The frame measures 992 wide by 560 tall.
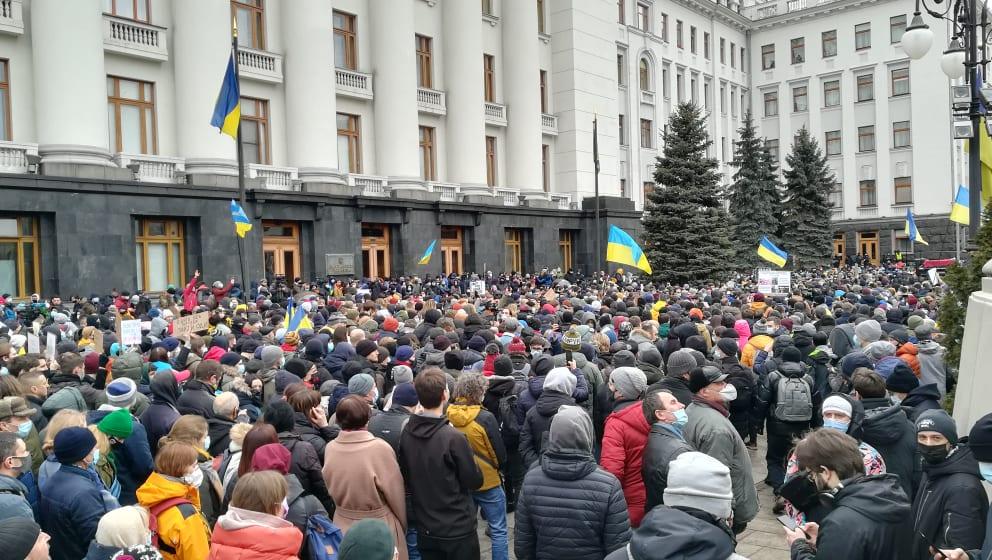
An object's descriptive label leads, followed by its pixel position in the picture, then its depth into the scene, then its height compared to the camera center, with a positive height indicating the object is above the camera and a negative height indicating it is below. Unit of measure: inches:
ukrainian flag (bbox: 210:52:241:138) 727.7 +155.2
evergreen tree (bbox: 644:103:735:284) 1213.7 +64.7
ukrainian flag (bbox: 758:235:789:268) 796.0 -0.7
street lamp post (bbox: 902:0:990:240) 454.6 +119.2
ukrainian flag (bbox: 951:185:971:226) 716.0 +35.4
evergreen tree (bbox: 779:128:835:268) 1718.8 +93.6
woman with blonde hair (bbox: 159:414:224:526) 181.6 -47.9
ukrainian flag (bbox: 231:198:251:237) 719.1 +42.6
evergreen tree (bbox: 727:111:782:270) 1675.7 +120.8
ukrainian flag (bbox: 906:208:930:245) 1155.9 +25.7
